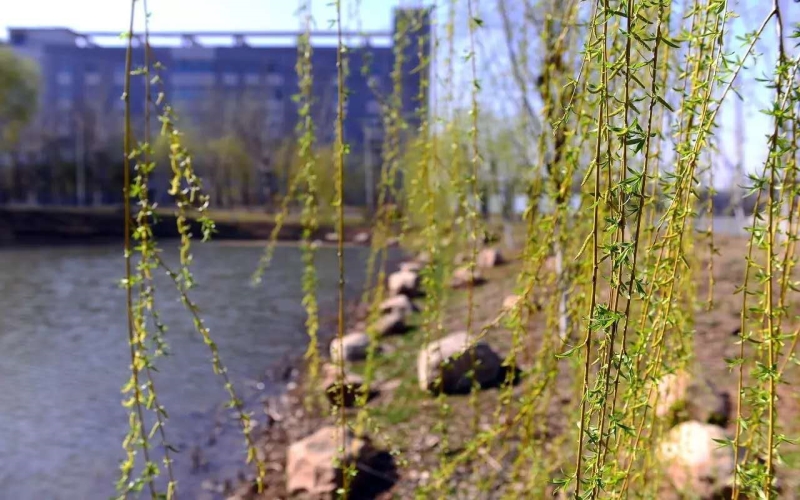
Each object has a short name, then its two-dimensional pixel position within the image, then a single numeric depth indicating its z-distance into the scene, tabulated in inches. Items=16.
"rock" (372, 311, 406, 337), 223.0
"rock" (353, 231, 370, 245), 480.9
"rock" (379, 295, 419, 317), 238.9
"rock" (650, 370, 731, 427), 102.7
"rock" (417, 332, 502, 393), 141.0
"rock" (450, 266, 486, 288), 307.9
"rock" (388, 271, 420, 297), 295.0
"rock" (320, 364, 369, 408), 141.0
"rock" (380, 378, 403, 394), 161.8
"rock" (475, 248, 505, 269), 375.9
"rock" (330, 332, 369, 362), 192.1
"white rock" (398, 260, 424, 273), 353.1
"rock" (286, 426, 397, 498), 109.3
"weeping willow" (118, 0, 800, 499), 31.9
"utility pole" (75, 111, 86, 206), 706.8
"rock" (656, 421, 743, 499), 86.0
